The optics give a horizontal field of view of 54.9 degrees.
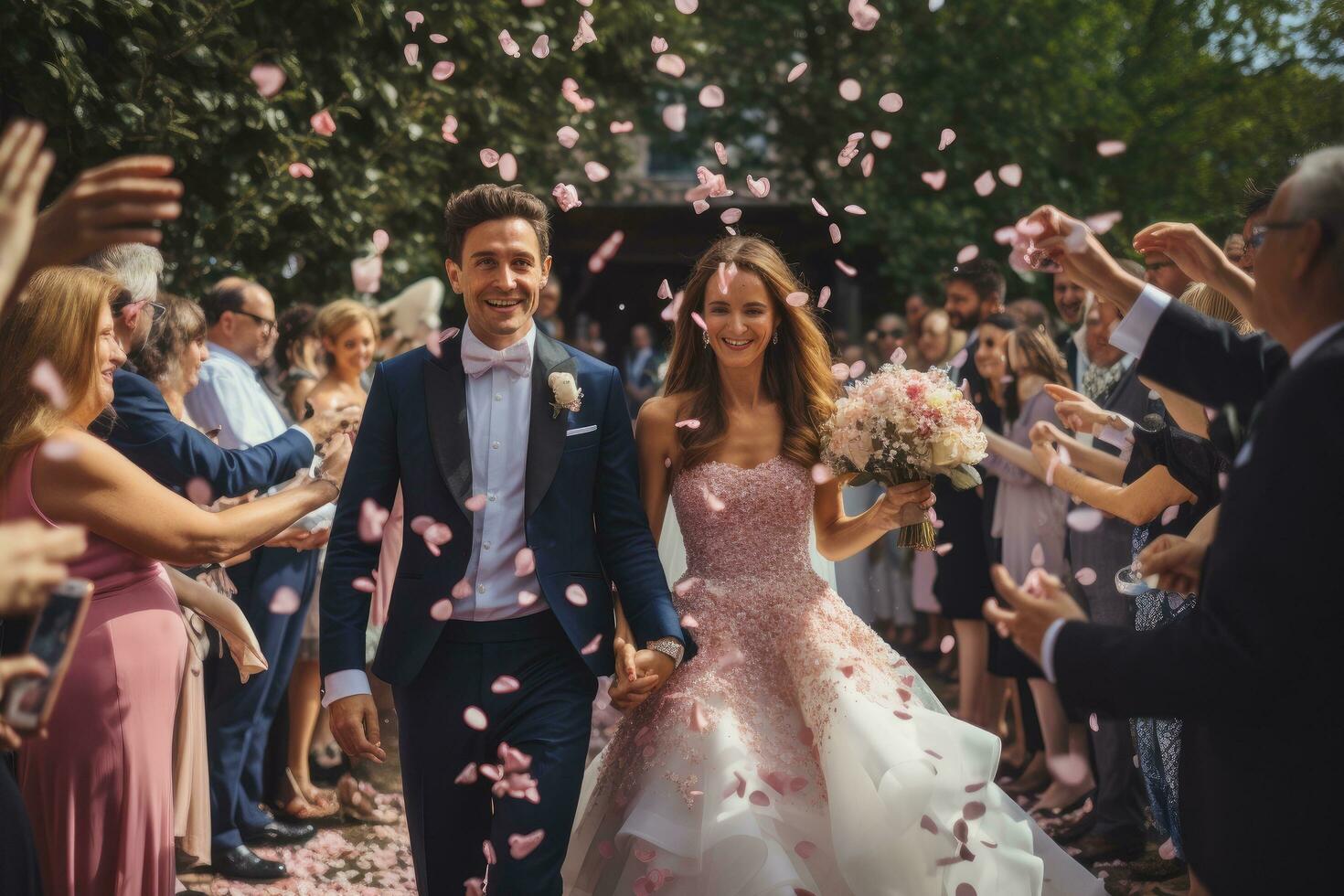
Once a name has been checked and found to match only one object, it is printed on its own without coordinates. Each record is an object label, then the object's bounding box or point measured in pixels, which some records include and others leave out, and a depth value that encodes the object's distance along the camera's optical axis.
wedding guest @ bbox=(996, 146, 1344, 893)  2.16
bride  3.71
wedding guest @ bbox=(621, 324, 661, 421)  16.44
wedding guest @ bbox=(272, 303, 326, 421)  7.01
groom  3.50
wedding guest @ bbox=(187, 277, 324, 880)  5.52
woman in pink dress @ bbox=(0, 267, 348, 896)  3.06
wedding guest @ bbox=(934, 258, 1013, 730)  7.10
